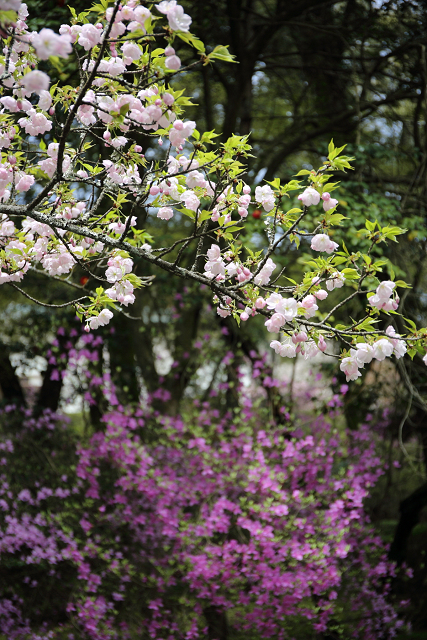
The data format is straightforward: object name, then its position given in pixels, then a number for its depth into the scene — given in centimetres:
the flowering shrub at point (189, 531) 499
